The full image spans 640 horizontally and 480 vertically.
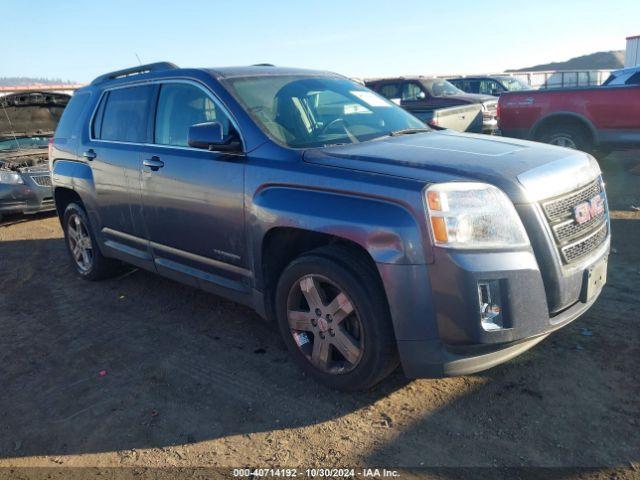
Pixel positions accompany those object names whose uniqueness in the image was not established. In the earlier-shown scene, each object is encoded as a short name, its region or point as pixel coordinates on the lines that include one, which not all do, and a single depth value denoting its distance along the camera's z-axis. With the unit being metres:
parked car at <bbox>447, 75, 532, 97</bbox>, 15.84
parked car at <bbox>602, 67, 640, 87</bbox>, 9.09
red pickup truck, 7.94
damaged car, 7.90
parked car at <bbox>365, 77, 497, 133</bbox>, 12.04
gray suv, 2.62
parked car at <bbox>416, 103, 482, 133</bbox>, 8.89
